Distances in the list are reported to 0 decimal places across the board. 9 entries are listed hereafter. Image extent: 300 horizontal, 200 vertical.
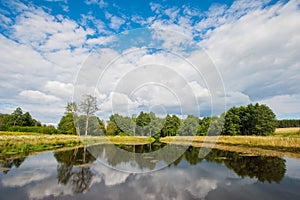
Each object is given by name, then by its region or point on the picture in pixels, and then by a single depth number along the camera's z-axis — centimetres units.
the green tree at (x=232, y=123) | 5194
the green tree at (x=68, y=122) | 4706
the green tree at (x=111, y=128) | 5901
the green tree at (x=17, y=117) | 7138
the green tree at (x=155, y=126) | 6184
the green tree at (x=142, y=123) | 6538
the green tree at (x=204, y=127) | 5769
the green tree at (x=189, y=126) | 5912
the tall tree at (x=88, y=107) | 4231
